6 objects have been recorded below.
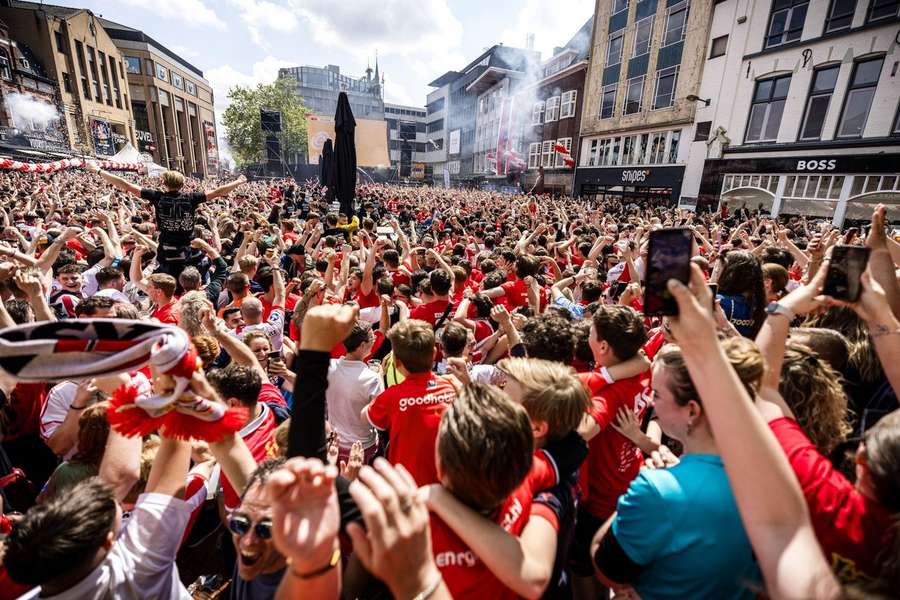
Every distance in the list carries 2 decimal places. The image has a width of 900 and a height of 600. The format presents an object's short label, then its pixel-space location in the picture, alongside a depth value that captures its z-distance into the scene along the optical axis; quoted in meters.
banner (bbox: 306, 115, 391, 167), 21.27
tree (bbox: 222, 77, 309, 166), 46.38
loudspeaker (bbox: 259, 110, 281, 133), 38.69
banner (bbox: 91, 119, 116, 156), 37.88
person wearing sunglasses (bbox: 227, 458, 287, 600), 1.47
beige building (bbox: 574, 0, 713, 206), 21.77
